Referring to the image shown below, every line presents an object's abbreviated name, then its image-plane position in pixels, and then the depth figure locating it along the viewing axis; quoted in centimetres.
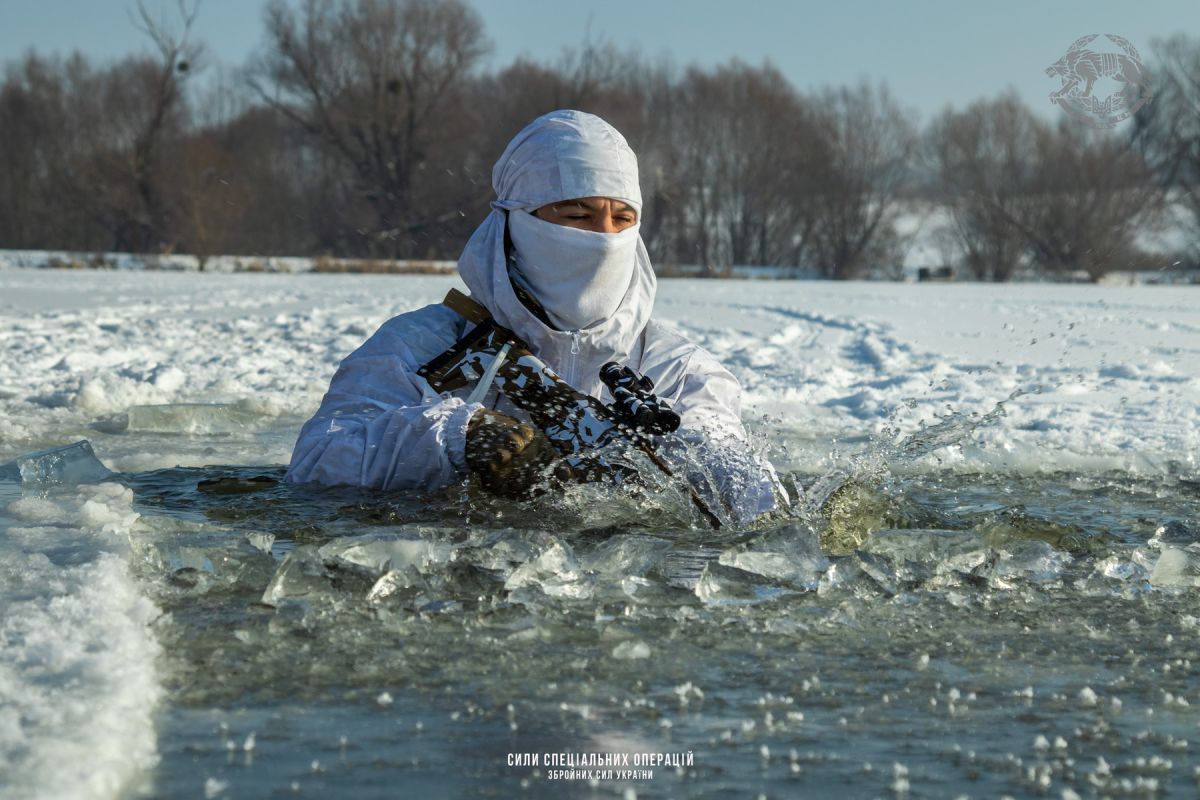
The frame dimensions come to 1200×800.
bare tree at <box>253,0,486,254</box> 3506
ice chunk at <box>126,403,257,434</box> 520
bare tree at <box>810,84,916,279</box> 4081
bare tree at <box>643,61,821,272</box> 4038
